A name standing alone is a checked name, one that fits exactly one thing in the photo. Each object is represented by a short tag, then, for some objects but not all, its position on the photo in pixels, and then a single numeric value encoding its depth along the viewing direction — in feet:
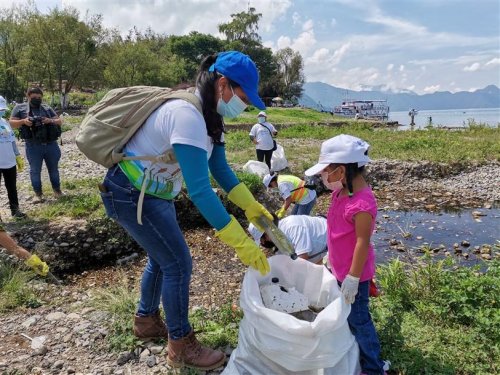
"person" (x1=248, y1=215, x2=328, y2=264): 11.79
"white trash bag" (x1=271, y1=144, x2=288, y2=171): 28.24
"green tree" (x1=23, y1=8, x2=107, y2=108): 93.35
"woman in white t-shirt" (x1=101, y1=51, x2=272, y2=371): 6.16
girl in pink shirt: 7.23
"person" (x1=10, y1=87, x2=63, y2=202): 18.34
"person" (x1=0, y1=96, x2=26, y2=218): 16.35
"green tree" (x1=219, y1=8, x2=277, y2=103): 156.04
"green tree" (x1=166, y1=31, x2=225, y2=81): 152.87
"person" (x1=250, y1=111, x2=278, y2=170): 29.32
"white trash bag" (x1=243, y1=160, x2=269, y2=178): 24.79
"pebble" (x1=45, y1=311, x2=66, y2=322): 10.53
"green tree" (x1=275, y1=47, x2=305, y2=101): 169.89
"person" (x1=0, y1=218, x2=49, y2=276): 11.91
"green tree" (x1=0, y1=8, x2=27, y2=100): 99.60
